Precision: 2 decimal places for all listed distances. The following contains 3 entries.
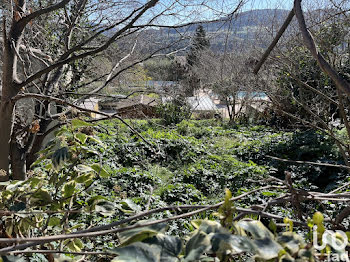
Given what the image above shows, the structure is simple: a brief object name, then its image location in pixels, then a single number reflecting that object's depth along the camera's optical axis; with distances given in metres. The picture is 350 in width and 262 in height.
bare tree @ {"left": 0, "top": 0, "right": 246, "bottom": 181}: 1.48
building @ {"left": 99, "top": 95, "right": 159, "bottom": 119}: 12.09
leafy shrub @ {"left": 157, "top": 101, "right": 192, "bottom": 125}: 10.65
